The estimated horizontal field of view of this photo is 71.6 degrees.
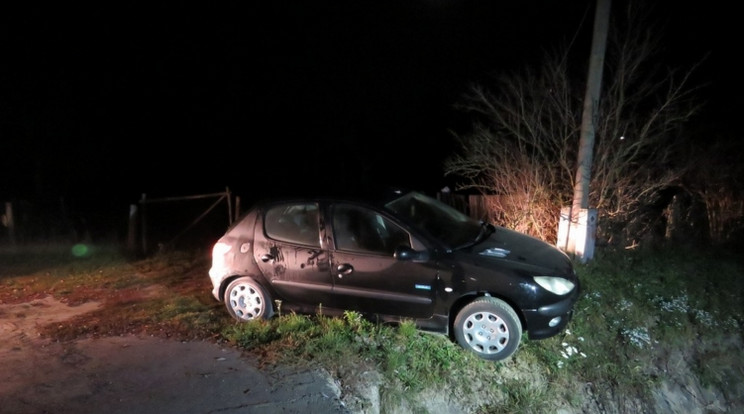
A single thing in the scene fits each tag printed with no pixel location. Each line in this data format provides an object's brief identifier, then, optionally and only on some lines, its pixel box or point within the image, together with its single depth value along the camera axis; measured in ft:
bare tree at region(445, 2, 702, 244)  27.84
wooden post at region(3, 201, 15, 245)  34.06
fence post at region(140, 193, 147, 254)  31.99
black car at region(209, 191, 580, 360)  15.61
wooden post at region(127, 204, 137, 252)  32.37
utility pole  24.59
